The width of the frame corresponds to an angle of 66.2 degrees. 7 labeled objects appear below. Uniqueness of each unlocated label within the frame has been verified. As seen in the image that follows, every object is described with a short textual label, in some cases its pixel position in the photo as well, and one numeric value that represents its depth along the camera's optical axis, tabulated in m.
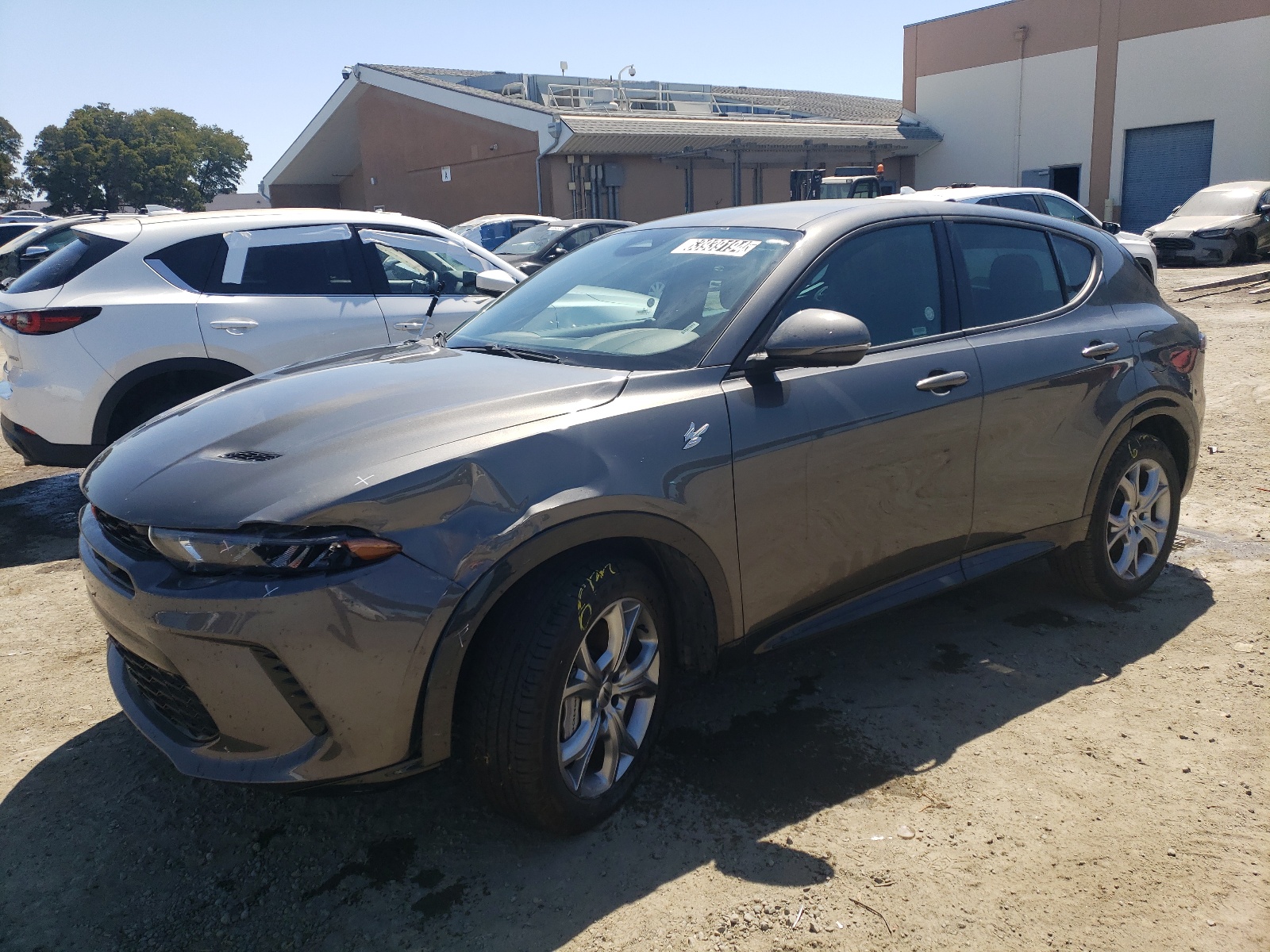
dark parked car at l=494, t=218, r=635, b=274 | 12.98
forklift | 21.56
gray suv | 2.28
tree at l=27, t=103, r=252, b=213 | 69.50
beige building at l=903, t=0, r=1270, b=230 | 26.45
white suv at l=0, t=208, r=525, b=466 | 5.16
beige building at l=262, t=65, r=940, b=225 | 23.33
